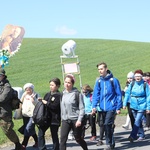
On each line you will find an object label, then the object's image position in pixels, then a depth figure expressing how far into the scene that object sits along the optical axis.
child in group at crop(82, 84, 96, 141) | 13.01
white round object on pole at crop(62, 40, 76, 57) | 18.24
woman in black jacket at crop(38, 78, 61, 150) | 9.87
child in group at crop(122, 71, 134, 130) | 12.73
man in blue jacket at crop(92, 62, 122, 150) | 10.64
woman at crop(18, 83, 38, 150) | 11.11
